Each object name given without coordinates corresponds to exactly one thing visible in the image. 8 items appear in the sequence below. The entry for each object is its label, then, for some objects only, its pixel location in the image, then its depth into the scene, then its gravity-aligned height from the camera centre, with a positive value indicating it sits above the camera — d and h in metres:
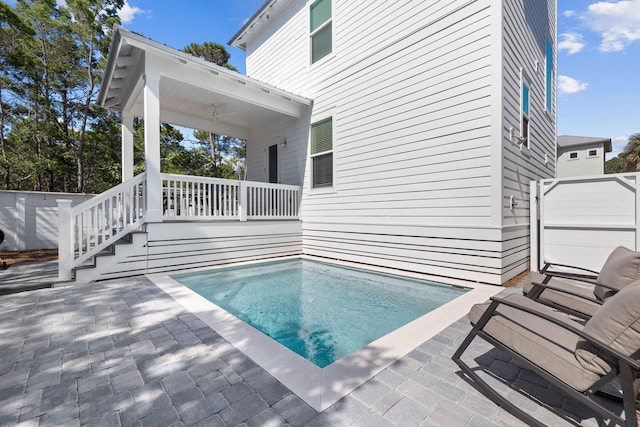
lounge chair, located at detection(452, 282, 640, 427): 1.30 -0.79
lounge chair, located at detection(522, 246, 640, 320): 2.28 -0.73
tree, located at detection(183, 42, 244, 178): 15.98 +4.91
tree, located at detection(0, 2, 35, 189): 10.94 +6.93
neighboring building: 17.03 +3.49
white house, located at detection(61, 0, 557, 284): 4.52 +1.59
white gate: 4.38 -0.16
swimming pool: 1.81 -1.19
